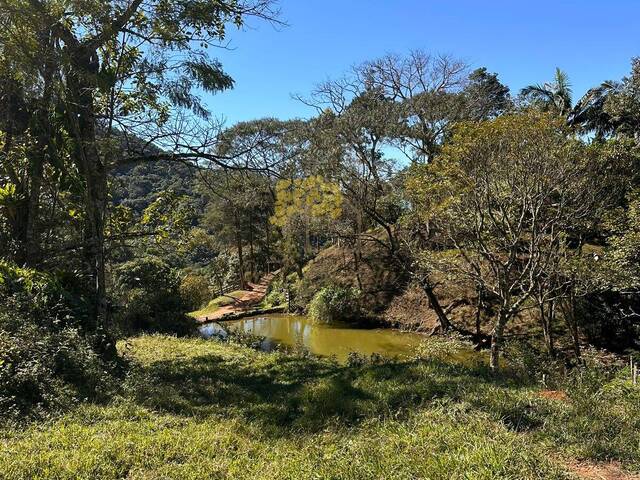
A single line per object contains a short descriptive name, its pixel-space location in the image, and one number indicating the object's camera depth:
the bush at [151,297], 14.39
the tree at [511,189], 9.18
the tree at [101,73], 6.63
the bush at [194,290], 19.95
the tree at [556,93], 23.09
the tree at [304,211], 20.17
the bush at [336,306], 19.70
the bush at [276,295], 25.22
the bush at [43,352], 4.95
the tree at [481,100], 19.73
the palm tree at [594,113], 22.20
